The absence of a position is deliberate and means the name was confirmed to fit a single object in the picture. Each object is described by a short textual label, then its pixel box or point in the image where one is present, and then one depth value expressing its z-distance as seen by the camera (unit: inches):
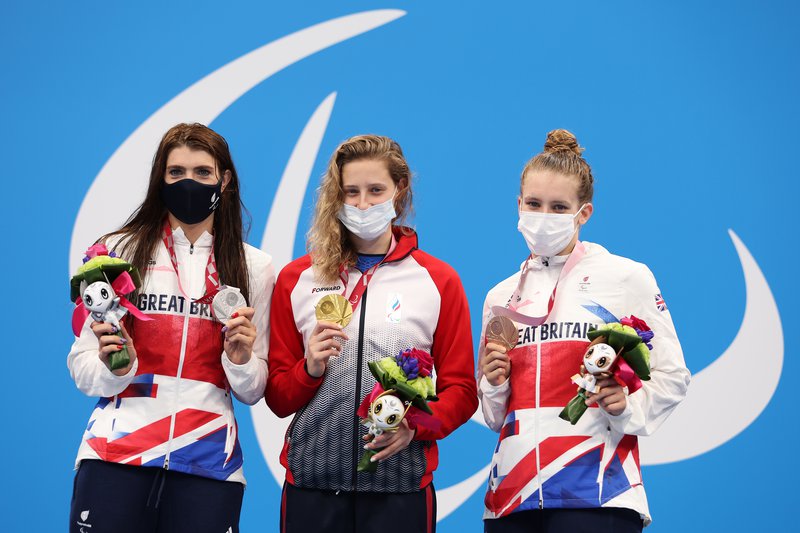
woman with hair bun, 203.8
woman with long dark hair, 209.0
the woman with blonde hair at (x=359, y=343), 209.0
